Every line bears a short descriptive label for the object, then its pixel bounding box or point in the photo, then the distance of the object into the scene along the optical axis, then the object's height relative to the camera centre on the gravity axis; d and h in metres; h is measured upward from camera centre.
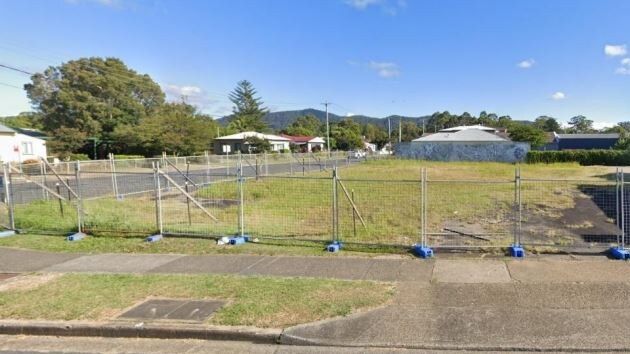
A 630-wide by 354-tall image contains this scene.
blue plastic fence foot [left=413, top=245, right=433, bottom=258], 8.28 -1.96
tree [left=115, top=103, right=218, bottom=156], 51.53 +2.29
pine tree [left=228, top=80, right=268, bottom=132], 111.14 +11.88
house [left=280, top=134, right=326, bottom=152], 92.89 +1.62
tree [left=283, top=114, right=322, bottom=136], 120.06 +7.72
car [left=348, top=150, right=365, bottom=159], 62.58 -0.94
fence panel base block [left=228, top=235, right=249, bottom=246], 9.60 -1.91
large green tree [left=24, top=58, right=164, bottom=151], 55.03 +7.57
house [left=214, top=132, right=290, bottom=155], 72.69 +1.64
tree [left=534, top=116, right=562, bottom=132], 137.68 +6.34
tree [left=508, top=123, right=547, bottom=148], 72.90 +1.48
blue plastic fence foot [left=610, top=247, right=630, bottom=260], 7.75 -1.97
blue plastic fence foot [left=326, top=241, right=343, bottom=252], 8.79 -1.94
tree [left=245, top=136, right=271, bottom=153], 69.88 +1.28
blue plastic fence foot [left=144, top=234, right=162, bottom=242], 10.01 -1.89
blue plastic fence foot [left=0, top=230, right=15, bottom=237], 10.94 -1.83
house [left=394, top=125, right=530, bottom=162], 51.38 -0.29
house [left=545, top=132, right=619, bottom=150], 79.81 +0.19
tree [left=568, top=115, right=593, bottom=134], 138.26 +5.82
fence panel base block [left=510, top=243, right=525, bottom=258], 8.11 -1.97
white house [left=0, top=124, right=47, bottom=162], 45.66 +1.42
